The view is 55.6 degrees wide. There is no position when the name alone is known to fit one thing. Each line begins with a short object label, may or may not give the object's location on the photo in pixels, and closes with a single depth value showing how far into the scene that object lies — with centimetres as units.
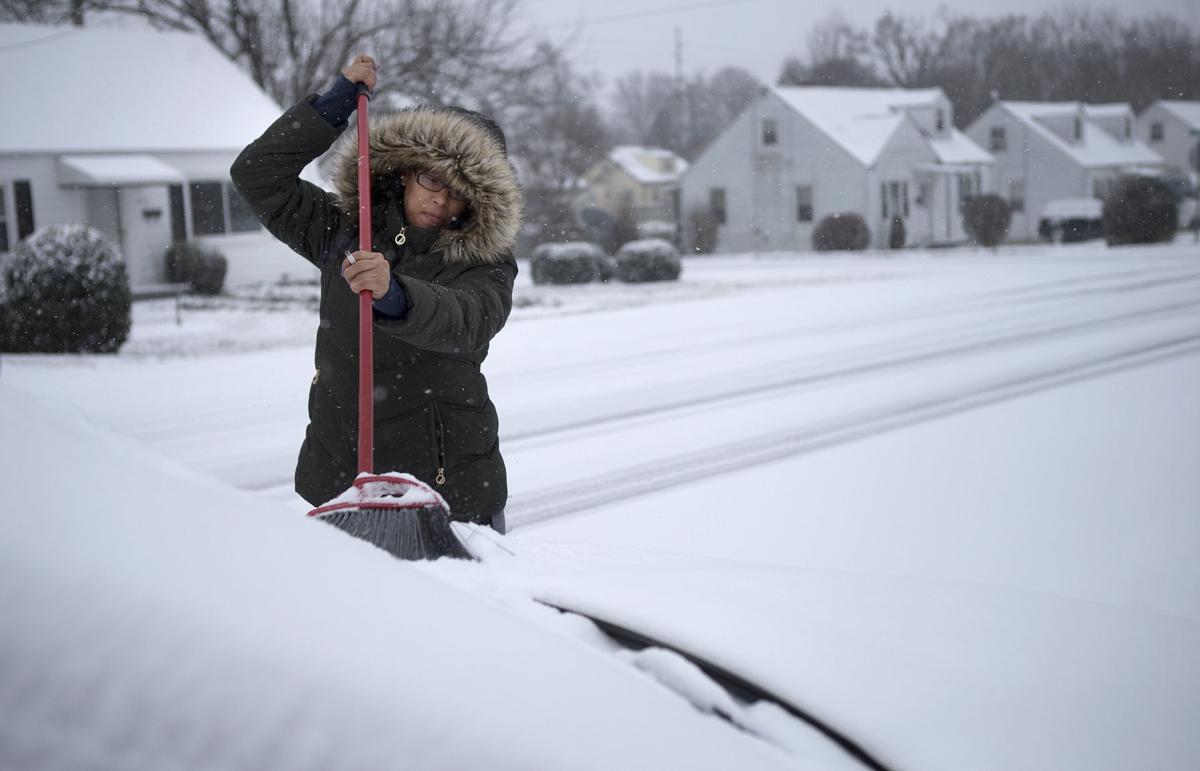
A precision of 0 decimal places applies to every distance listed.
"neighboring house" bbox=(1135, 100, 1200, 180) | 5375
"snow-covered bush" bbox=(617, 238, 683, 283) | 2344
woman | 304
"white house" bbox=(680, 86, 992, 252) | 3831
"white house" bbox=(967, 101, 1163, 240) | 4562
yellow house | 6292
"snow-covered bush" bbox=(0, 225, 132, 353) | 1299
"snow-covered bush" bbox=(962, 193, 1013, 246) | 3550
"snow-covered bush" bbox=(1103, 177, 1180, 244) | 3269
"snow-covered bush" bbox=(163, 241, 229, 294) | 2217
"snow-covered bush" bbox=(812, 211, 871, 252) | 3556
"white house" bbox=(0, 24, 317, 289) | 2130
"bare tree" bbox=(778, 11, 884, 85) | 4553
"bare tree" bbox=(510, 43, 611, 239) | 2550
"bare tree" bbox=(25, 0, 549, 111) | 2519
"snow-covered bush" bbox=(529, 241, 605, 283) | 2319
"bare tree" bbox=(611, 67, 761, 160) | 6550
